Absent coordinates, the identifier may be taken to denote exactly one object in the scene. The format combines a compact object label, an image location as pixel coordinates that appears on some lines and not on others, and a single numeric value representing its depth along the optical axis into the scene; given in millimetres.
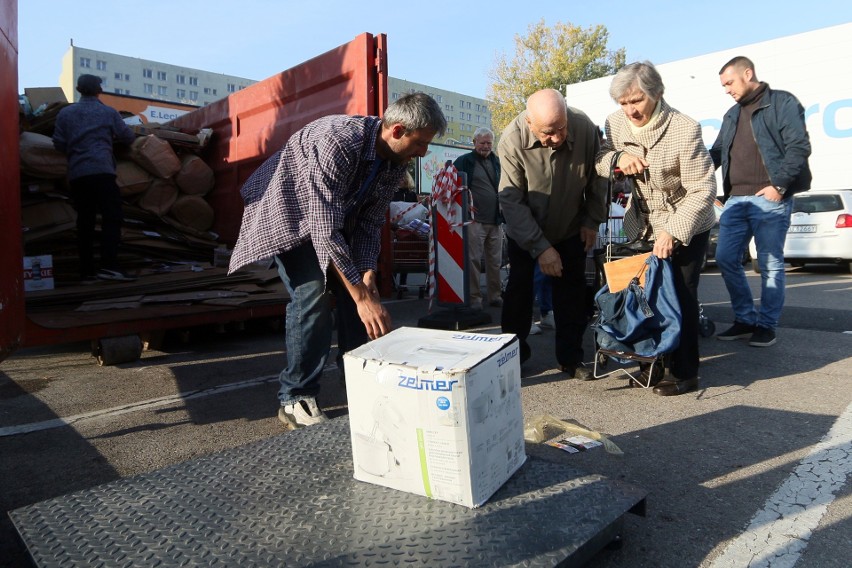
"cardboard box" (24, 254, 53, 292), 4727
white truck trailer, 14375
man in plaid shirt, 2602
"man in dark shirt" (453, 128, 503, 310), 6695
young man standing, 4496
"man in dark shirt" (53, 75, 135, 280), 5203
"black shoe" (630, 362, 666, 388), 3555
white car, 10391
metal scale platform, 1631
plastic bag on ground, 2801
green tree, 38344
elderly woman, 3373
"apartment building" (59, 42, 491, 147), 73750
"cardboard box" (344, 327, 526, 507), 1800
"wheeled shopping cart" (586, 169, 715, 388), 3518
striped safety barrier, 5773
